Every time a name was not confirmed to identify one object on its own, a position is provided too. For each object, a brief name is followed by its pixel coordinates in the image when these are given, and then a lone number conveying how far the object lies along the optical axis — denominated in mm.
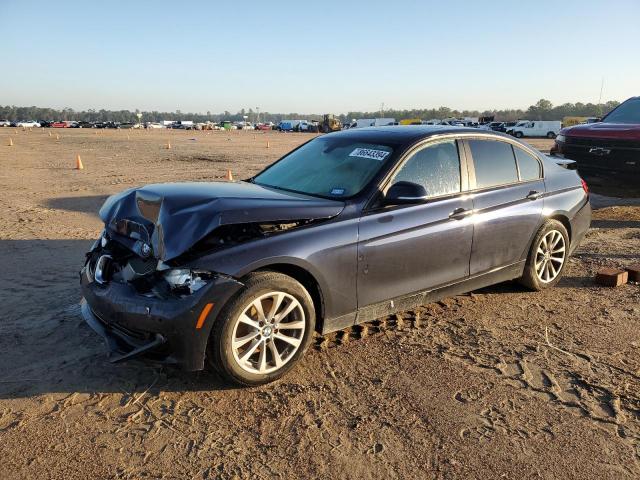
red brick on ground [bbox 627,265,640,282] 5699
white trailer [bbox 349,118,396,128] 91388
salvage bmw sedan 3270
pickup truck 8617
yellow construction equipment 73562
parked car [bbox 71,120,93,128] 96525
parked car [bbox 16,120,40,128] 97750
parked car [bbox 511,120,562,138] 58938
